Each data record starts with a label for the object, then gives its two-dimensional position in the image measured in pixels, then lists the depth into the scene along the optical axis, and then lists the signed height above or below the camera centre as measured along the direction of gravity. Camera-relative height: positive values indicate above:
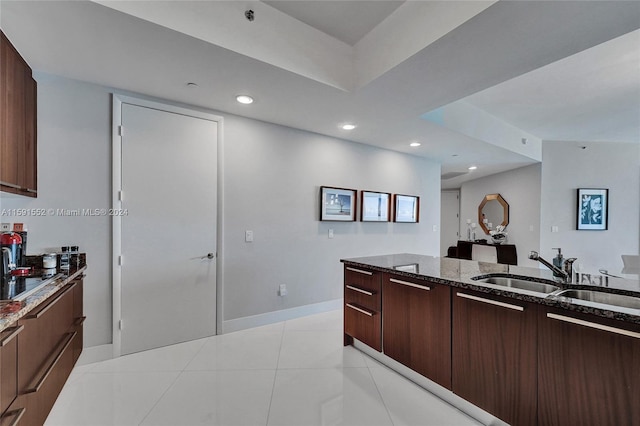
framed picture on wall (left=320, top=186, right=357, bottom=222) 3.87 +0.13
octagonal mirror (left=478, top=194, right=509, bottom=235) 6.38 +0.05
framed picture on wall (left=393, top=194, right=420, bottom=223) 4.72 +0.09
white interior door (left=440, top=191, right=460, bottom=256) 8.35 -0.15
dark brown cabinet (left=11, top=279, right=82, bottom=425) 1.37 -0.81
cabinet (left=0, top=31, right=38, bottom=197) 1.76 +0.59
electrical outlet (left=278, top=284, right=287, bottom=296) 3.52 -0.96
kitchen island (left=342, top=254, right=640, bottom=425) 1.24 -0.70
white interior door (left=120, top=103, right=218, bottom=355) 2.64 -0.16
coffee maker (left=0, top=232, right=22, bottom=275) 1.87 -0.28
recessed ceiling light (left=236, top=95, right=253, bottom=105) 2.72 +1.09
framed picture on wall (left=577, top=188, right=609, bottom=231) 5.68 +0.21
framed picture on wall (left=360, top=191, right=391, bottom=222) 4.29 +0.10
